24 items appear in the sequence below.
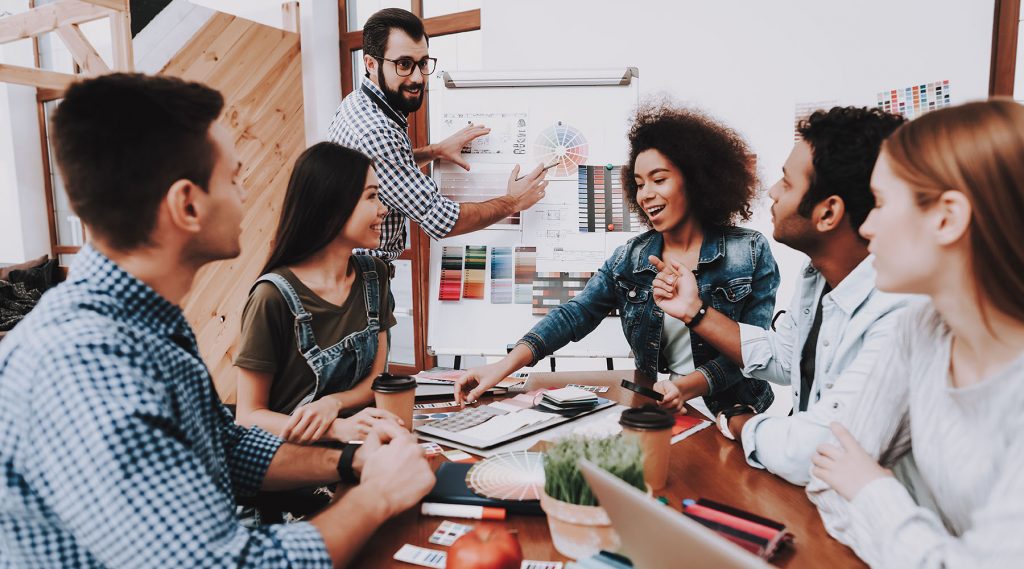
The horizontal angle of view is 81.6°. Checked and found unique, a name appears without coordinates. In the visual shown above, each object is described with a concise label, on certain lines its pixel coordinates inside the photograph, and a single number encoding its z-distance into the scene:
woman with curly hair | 1.91
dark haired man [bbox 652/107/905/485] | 1.05
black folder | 0.92
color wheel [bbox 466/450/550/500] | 0.94
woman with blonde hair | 0.70
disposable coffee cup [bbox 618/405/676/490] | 0.95
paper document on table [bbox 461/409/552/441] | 1.25
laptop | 0.47
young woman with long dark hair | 1.44
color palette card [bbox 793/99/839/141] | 2.72
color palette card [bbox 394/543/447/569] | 0.79
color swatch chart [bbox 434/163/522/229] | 2.44
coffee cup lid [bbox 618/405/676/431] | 0.95
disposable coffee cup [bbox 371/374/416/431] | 1.20
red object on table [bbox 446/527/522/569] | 0.71
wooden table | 0.81
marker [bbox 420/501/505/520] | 0.90
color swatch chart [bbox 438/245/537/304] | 2.38
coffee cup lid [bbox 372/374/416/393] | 1.20
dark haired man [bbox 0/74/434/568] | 0.60
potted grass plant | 0.75
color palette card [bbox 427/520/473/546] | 0.85
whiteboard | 2.38
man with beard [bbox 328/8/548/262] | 2.13
